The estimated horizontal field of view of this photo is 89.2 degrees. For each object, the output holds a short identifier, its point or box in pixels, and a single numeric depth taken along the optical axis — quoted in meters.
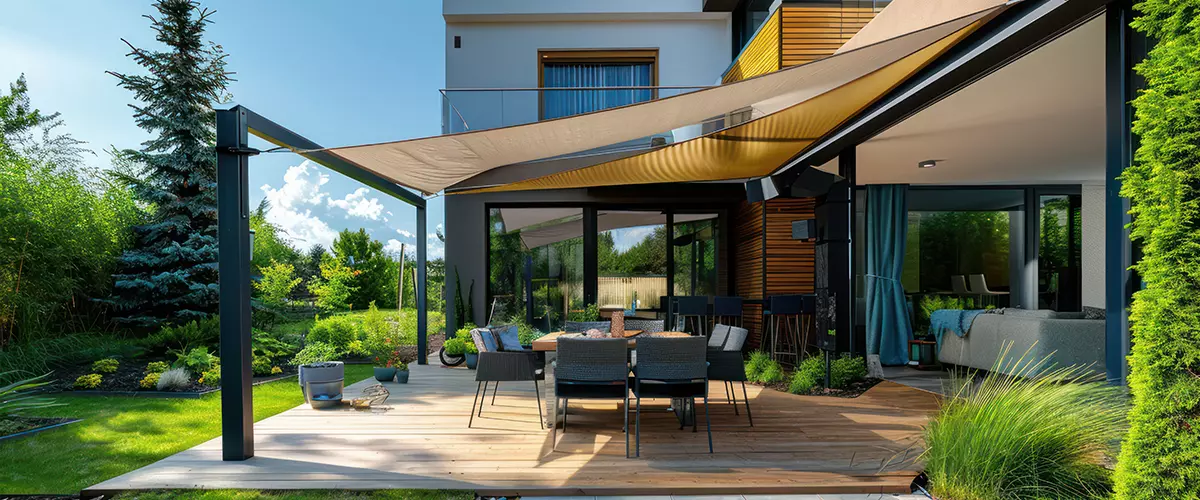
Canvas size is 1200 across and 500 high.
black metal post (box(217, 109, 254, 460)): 4.02
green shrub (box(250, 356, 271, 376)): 7.93
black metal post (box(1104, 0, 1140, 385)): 2.90
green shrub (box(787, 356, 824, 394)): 6.52
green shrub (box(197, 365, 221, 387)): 6.97
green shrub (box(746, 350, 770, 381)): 7.32
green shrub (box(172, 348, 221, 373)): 7.25
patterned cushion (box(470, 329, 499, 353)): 5.60
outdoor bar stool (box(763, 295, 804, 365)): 7.90
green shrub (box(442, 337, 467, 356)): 9.02
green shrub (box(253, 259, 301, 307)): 9.96
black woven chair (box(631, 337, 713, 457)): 4.34
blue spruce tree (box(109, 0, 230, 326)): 9.46
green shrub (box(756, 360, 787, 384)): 7.07
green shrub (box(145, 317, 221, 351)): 8.28
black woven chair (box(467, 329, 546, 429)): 5.13
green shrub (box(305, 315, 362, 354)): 8.17
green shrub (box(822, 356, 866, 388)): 6.57
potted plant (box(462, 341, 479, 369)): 8.70
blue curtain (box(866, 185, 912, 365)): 8.78
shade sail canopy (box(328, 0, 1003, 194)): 3.58
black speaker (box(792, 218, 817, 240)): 6.75
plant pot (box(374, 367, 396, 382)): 7.45
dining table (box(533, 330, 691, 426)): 5.19
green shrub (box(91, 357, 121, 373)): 7.22
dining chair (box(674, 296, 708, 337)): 8.59
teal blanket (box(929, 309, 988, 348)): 7.29
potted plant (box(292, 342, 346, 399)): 5.82
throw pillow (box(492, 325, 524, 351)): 6.21
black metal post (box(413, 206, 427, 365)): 8.52
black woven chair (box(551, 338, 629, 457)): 4.37
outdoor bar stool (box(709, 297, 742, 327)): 8.35
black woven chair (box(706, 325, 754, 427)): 5.11
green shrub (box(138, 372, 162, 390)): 6.73
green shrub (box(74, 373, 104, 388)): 6.70
